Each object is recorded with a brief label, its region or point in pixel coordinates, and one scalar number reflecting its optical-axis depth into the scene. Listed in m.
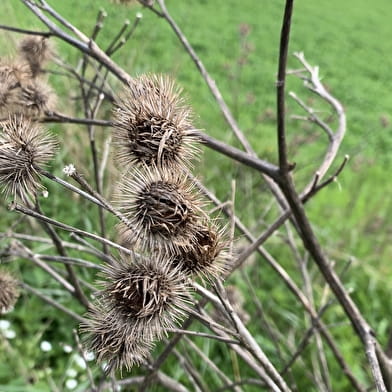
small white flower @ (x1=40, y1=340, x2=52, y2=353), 0.41
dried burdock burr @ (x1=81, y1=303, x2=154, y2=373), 0.15
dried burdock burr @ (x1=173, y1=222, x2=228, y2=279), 0.15
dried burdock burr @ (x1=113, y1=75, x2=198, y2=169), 0.15
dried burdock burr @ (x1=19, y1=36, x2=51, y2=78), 0.25
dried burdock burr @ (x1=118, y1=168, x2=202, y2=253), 0.14
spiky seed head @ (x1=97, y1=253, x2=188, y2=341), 0.14
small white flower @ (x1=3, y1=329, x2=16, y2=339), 0.41
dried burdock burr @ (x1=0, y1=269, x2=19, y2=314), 0.22
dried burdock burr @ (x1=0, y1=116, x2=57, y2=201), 0.15
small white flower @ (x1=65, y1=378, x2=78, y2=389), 0.38
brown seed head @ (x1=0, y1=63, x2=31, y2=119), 0.20
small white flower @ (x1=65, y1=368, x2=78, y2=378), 0.38
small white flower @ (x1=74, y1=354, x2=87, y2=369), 0.39
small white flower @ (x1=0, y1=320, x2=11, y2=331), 0.41
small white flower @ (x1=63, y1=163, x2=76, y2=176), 0.14
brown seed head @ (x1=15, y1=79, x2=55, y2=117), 0.21
